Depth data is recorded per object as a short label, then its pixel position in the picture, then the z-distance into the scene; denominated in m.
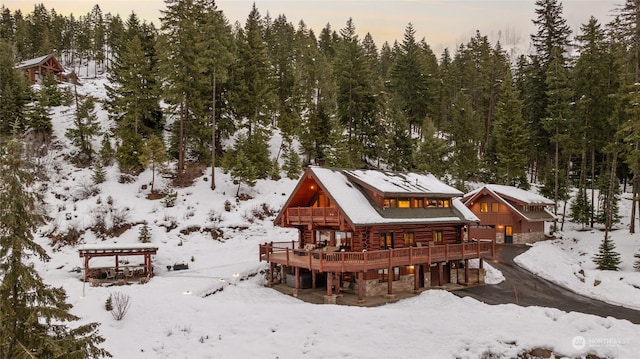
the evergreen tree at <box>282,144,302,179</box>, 46.72
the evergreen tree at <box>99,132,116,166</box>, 42.94
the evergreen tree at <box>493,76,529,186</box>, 51.31
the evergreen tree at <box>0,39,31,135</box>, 43.88
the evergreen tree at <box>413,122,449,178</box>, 53.72
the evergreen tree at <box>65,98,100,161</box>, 44.12
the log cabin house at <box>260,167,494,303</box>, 24.55
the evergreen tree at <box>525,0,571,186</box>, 55.16
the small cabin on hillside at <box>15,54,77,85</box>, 64.44
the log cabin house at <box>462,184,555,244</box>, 44.44
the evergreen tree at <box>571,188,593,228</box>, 44.62
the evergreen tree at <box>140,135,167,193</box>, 39.34
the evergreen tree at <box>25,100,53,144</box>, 44.46
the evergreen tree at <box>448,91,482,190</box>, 53.84
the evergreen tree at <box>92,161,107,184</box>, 39.31
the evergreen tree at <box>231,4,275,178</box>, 45.00
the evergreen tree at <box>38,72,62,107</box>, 53.02
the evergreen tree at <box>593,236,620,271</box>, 31.50
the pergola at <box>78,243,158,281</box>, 26.34
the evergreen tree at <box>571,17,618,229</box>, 42.94
